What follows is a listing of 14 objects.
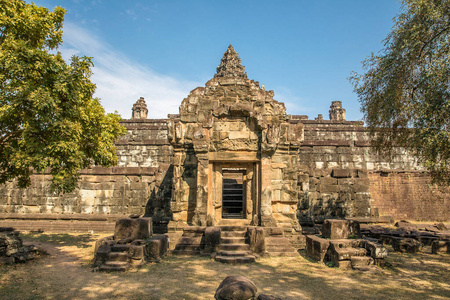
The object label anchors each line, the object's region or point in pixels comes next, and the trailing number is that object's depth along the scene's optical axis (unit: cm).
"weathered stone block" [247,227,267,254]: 871
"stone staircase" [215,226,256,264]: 803
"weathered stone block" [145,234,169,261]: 817
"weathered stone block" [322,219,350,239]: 867
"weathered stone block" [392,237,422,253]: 978
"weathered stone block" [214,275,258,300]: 383
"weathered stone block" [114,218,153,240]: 895
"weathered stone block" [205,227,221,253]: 873
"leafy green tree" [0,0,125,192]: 761
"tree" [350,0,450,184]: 726
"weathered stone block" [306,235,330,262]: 817
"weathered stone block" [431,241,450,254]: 960
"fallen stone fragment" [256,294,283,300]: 396
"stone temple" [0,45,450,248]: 1025
